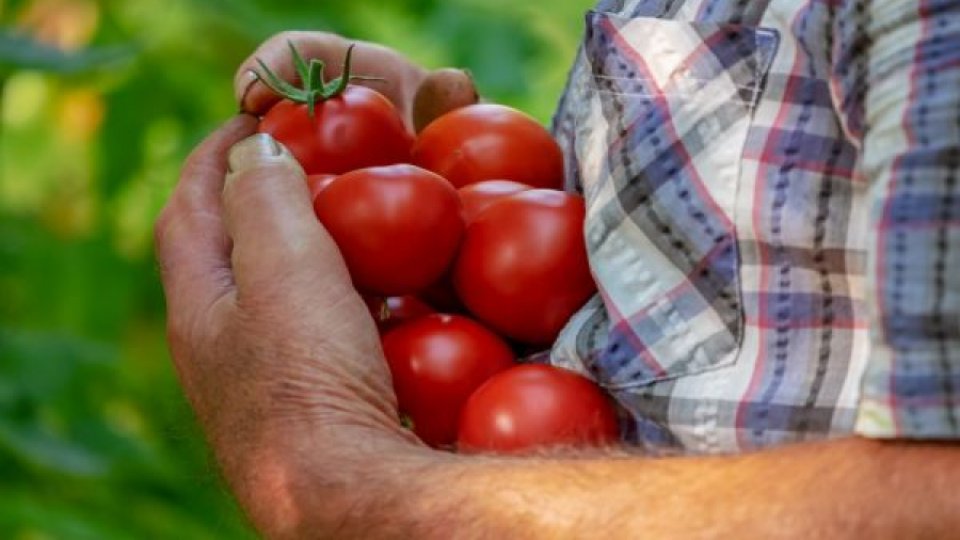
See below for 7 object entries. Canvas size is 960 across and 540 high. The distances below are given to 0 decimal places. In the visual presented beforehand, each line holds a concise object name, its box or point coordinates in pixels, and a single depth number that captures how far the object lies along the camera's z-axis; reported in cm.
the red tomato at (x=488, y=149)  147
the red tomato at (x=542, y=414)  135
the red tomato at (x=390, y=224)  140
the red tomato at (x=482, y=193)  143
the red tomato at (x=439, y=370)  139
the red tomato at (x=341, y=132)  145
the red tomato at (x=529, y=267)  140
